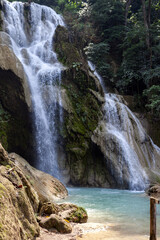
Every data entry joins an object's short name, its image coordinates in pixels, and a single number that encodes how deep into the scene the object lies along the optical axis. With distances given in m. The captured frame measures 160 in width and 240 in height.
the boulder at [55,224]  5.09
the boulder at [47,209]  5.96
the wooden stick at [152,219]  4.68
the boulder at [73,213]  6.20
